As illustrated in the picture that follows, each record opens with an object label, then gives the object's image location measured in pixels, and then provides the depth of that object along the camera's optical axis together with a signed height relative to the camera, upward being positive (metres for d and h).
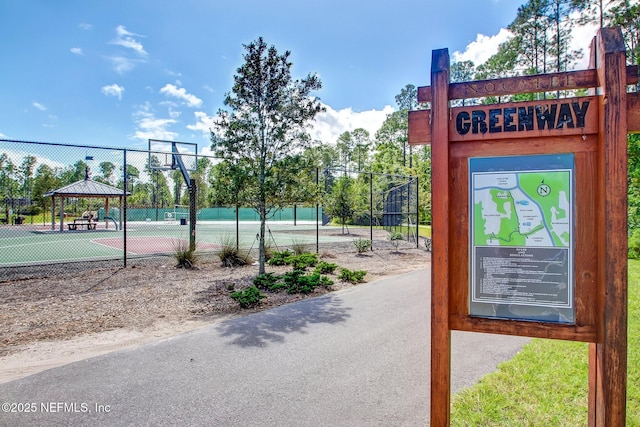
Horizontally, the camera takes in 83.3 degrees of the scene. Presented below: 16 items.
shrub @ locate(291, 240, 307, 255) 10.99 -1.14
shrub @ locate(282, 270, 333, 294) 6.76 -1.36
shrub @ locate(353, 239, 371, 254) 12.68 -1.15
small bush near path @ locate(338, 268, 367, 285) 7.81 -1.39
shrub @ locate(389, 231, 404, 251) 14.14 -1.00
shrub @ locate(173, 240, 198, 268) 9.06 -1.17
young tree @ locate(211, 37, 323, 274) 7.92 +2.09
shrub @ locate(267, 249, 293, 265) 9.67 -1.25
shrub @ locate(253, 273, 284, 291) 6.91 -1.38
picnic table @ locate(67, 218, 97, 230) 20.97 -0.85
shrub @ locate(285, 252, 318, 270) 8.62 -1.23
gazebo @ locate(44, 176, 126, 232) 18.84 +1.08
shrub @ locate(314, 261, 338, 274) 8.52 -1.32
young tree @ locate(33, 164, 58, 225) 25.89 +2.15
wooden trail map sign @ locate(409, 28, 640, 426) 1.83 +0.00
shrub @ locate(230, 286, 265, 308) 5.73 -1.38
